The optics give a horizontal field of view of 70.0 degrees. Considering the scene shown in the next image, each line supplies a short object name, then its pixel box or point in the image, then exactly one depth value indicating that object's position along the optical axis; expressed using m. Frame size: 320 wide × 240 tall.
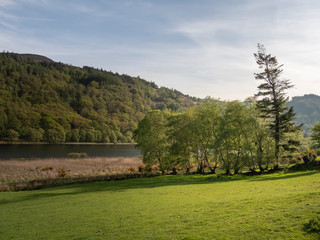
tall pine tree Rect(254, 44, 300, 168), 42.09
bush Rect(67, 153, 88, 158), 81.19
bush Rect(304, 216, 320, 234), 9.41
